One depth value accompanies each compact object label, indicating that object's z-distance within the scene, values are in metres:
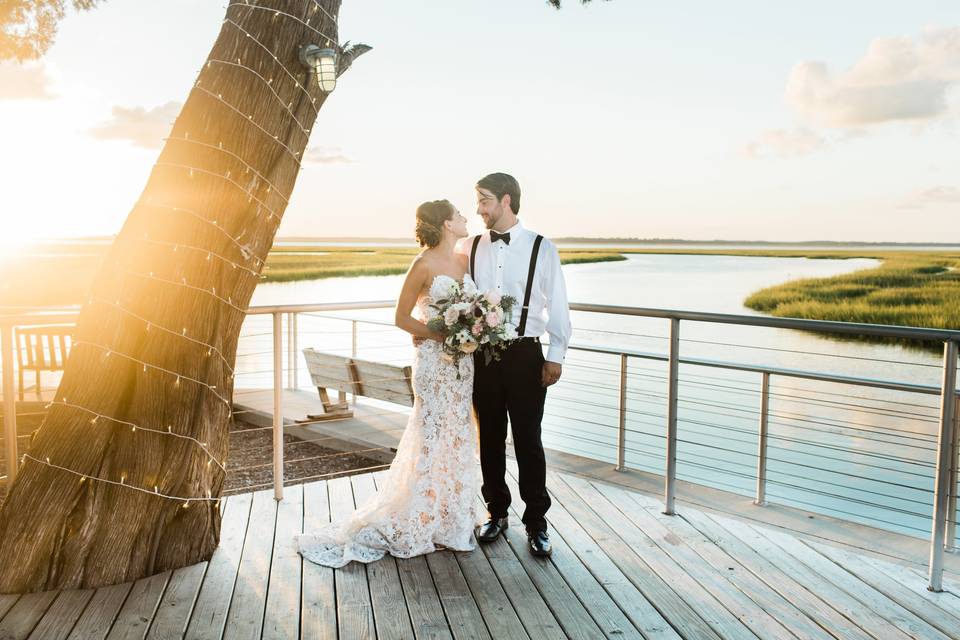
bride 3.18
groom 3.12
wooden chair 6.96
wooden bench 5.70
